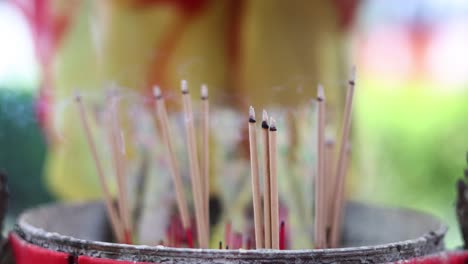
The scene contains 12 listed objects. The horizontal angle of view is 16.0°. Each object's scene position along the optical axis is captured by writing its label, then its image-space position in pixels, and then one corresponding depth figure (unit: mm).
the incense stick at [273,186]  1099
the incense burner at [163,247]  1088
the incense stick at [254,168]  1112
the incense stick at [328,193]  1254
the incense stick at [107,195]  1260
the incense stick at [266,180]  1103
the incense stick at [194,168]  1187
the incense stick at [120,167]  1245
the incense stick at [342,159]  1192
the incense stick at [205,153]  1201
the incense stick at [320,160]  1190
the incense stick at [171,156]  1202
